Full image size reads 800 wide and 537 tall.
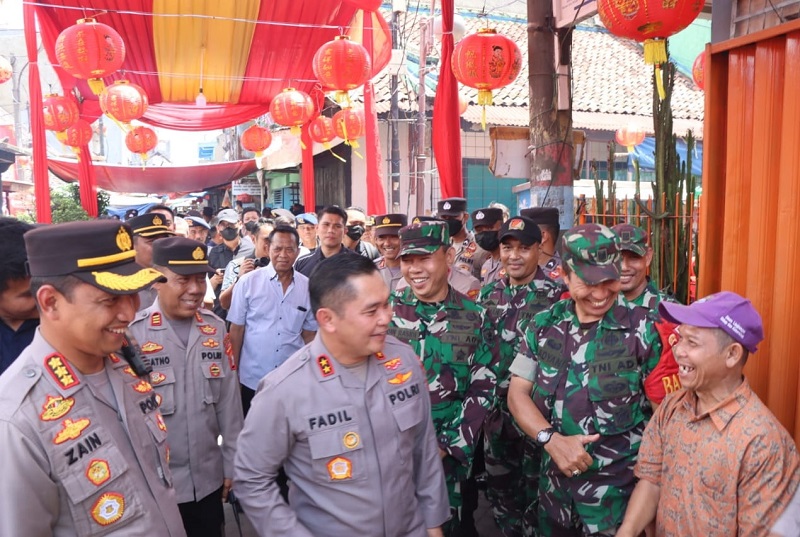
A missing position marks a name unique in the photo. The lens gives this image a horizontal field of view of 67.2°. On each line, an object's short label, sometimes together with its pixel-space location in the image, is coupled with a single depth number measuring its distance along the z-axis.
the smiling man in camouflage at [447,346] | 2.87
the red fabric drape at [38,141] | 7.78
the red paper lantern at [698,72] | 7.25
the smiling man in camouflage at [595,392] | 2.33
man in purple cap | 1.78
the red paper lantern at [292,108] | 9.62
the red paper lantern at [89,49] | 7.18
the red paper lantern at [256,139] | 11.84
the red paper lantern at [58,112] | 10.49
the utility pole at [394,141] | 11.17
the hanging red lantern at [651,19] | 3.62
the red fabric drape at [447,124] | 6.04
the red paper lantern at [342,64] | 7.27
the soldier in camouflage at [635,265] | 3.08
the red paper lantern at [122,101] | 9.01
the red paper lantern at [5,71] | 11.23
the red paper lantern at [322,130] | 11.26
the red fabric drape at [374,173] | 7.88
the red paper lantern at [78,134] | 12.05
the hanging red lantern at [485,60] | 5.56
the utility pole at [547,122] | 5.41
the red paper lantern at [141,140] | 12.75
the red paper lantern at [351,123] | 9.77
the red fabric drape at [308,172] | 11.09
